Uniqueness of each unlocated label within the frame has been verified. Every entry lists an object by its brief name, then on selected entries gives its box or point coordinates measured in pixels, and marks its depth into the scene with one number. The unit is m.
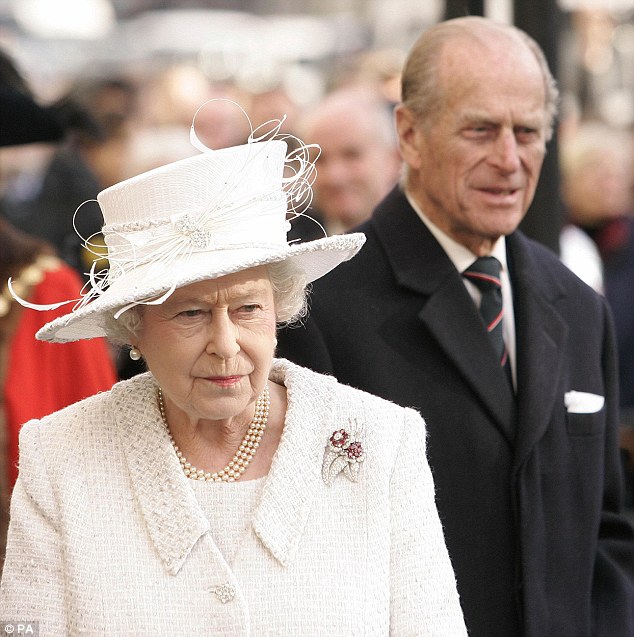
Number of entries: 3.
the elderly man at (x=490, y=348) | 6.57
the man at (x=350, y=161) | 11.98
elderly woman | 5.14
